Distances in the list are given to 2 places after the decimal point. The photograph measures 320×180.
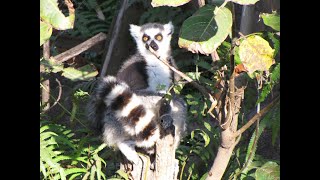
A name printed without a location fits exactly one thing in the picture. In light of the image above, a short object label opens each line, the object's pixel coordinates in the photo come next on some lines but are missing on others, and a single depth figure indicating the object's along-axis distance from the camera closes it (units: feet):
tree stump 18.57
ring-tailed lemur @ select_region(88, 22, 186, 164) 18.19
